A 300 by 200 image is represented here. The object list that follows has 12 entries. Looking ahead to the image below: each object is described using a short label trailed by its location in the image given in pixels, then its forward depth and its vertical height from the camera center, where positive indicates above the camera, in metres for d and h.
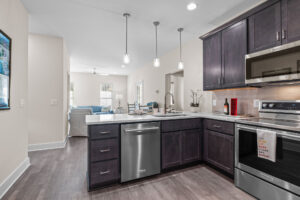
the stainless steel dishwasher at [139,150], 1.96 -0.70
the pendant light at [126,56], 2.58 +0.78
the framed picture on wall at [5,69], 1.77 +0.39
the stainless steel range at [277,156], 1.42 -0.60
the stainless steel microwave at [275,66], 1.61 +0.44
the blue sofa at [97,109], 7.33 -0.44
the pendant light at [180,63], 3.07 +0.78
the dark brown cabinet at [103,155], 1.81 -0.70
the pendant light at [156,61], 2.78 +0.74
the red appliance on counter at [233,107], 2.52 -0.11
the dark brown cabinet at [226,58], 2.22 +0.73
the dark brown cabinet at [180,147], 2.26 -0.76
